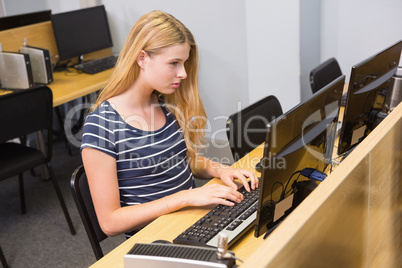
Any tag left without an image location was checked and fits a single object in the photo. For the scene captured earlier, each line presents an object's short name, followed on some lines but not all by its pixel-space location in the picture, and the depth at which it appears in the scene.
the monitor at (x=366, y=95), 1.55
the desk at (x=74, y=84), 3.02
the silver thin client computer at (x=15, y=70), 3.07
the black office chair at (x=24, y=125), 2.54
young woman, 1.46
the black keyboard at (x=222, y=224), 1.29
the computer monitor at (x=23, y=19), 3.49
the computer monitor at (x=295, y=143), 1.08
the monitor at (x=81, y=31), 3.52
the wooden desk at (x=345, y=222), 0.82
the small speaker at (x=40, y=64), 3.18
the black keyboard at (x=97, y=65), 3.50
